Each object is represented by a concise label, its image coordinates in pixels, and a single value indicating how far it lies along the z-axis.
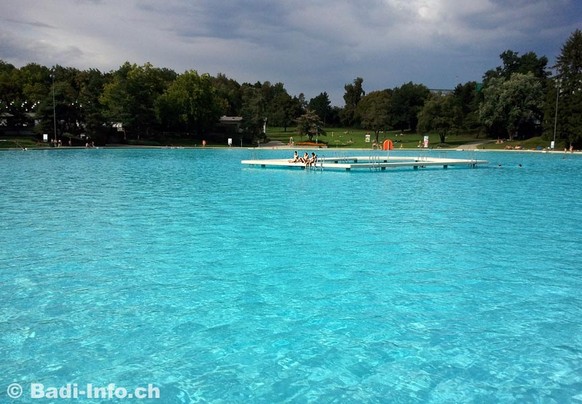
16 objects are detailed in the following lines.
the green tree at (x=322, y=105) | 137.12
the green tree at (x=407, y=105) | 107.81
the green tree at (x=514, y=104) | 77.14
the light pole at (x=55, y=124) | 61.31
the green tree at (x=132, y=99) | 69.44
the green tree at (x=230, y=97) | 107.46
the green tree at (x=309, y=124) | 78.75
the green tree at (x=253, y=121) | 81.25
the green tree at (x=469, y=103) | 90.12
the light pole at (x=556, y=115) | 65.03
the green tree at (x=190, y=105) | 76.12
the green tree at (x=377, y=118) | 85.19
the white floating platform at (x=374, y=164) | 36.47
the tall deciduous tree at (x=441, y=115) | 80.00
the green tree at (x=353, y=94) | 146.77
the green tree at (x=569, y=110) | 63.91
